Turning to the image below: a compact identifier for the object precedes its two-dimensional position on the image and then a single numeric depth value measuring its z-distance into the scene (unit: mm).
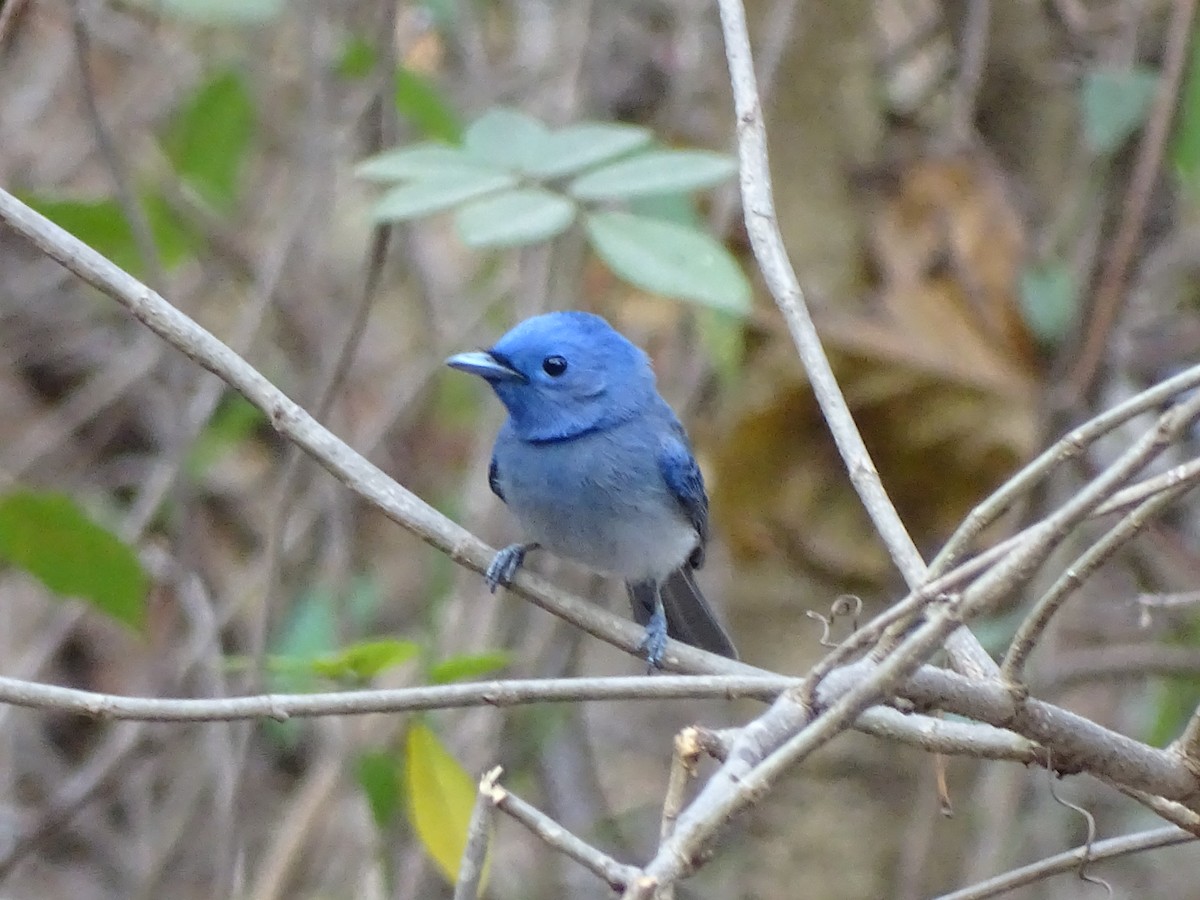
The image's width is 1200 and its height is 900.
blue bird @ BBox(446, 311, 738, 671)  6312
